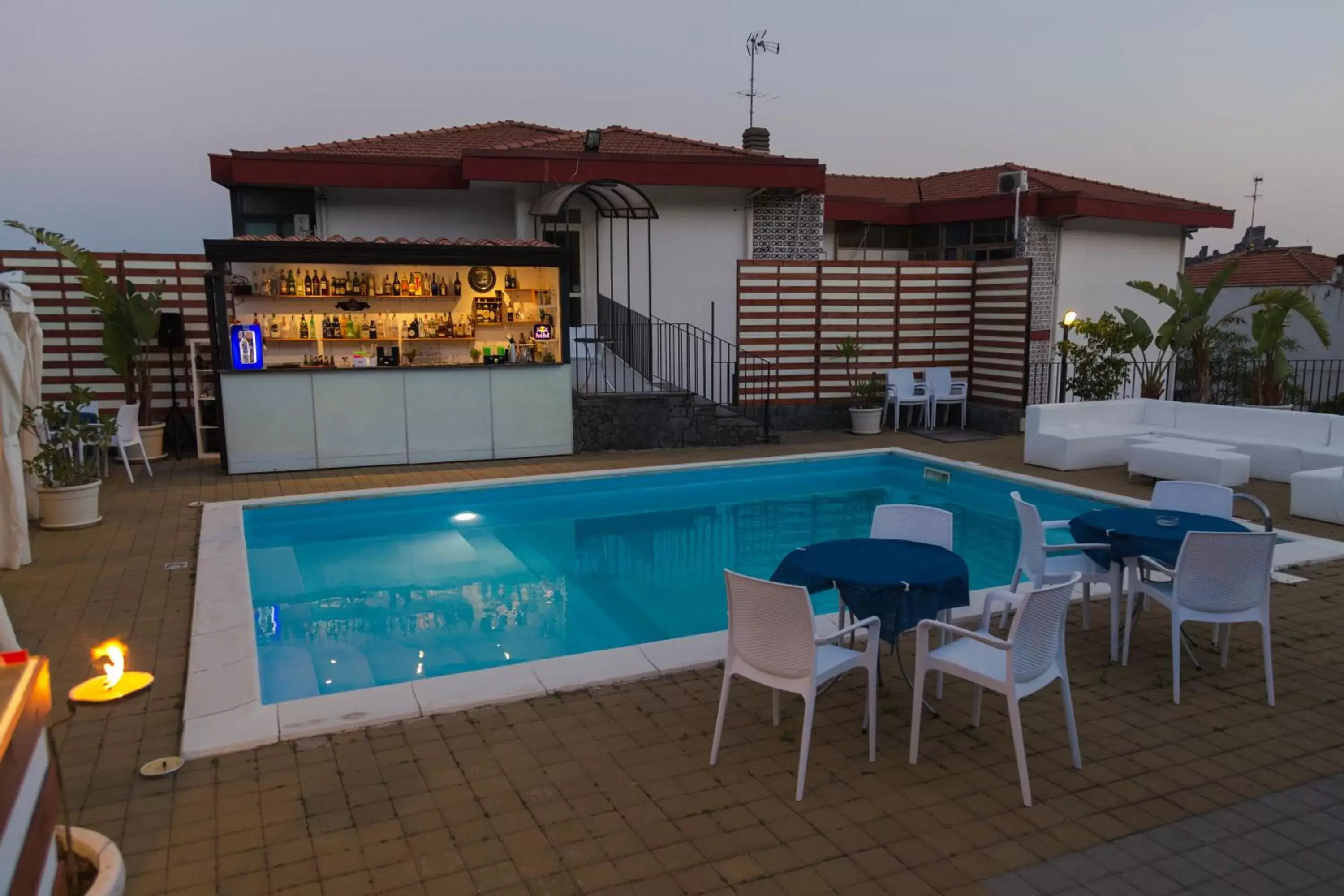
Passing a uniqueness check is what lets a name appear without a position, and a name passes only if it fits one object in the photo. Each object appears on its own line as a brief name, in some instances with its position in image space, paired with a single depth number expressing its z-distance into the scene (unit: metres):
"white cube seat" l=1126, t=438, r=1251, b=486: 9.52
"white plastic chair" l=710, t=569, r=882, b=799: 3.69
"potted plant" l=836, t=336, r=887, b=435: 14.16
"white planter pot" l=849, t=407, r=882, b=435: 14.14
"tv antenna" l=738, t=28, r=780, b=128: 19.89
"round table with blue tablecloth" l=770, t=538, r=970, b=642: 4.18
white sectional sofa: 10.05
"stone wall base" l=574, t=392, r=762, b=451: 12.55
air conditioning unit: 16.06
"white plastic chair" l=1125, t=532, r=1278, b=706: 4.54
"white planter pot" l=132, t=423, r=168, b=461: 11.87
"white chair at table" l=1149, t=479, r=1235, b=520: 5.73
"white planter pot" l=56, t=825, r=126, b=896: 2.85
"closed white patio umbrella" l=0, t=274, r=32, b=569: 6.66
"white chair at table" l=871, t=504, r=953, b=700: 5.08
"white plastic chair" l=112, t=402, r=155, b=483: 10.70
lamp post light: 13.31
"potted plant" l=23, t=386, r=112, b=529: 8.36
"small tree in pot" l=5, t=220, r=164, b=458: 11.30
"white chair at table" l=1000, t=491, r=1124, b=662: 5.25
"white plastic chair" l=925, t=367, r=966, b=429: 14.65
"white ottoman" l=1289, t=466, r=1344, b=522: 8.27
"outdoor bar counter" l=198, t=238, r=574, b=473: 10.95
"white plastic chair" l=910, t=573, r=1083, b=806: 3.66
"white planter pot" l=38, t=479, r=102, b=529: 8.34
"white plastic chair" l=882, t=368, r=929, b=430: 14.53
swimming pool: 6.28
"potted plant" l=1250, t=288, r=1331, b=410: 12.23
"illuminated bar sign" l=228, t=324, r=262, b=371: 10.86
